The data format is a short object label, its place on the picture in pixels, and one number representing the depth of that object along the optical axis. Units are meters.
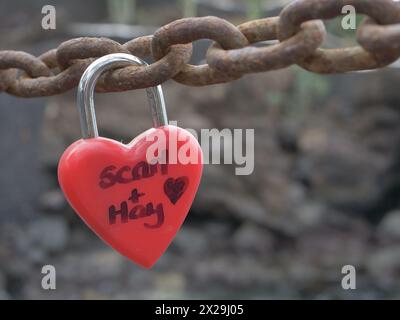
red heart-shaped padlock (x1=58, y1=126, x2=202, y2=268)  0.37
